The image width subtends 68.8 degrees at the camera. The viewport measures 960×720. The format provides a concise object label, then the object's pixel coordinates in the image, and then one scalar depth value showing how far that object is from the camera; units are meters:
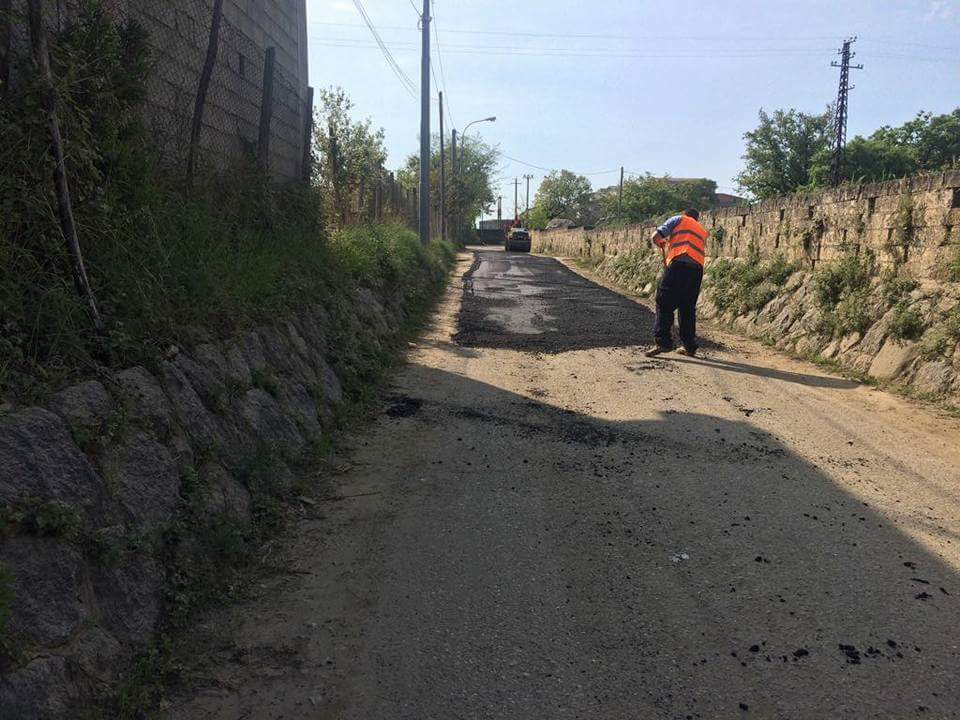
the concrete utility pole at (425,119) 19.14
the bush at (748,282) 10.42
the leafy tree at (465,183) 43.01
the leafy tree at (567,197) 89.56
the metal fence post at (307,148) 9.47
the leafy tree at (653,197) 63.66
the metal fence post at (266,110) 7.69
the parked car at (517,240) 46.09
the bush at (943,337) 6.45
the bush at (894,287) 7.58
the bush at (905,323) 7.04
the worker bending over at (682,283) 8.51
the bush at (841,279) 8.47
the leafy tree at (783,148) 48.19
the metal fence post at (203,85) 5.80
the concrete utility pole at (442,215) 31.06
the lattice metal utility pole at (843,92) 39.19
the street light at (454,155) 39.12
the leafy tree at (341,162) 11.11
